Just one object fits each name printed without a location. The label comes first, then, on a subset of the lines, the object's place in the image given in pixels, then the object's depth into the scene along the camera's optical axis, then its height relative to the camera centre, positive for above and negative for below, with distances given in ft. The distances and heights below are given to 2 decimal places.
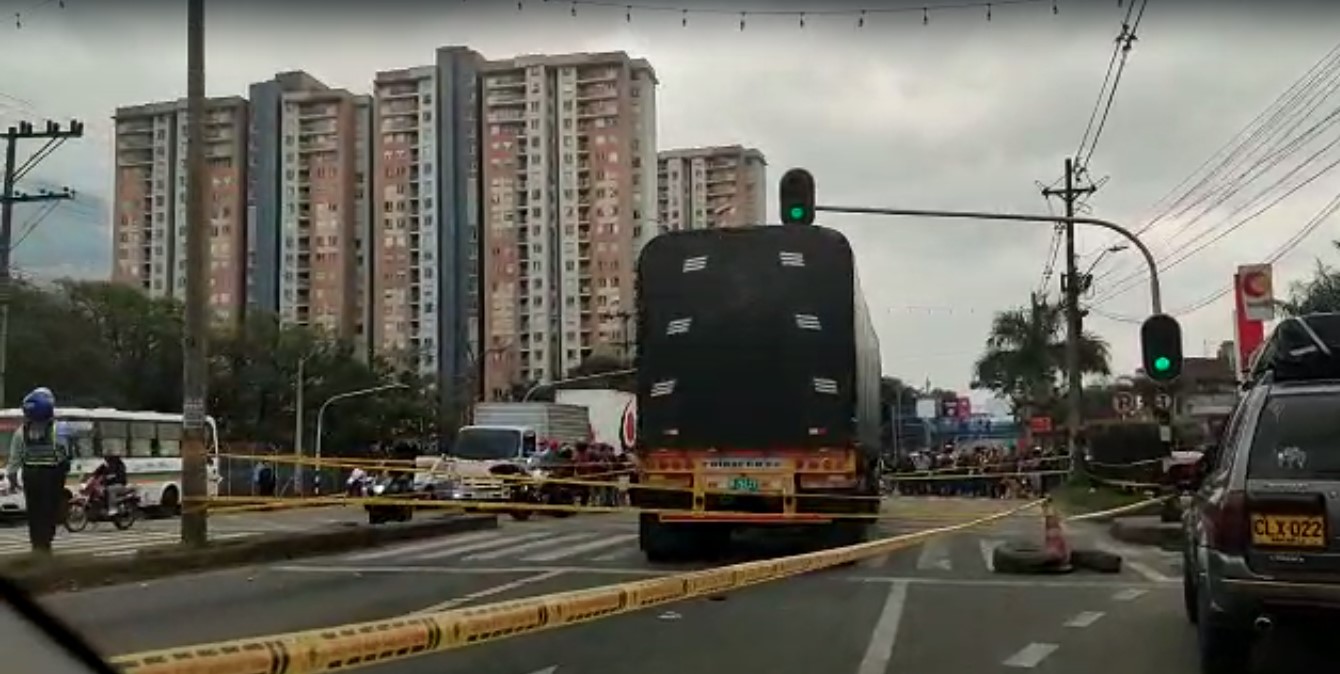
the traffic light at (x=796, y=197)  64.64 +11.77
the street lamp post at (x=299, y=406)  164.96 +5.60
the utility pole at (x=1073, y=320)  130.41 +12.08
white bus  88.53 +0.51
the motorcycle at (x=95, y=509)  77.97 -3.27
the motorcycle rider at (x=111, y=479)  78.38 -1.60
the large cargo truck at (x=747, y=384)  47.52 +2.09
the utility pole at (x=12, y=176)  57.82 +14.71
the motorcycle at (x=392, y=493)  74.28 -2.66
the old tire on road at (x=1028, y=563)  44.65 -4.17
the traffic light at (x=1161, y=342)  50.44 +3.51
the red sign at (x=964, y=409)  318.65 +7.09
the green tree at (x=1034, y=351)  187.93 +12.23
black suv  21.65 -1.47
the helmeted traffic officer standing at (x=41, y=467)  41.52 -0.40
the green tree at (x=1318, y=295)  123.54 +13.26
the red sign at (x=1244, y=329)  57.72 +4.64
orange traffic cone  44.83 -3.41
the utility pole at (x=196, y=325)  48.39 +4.82
